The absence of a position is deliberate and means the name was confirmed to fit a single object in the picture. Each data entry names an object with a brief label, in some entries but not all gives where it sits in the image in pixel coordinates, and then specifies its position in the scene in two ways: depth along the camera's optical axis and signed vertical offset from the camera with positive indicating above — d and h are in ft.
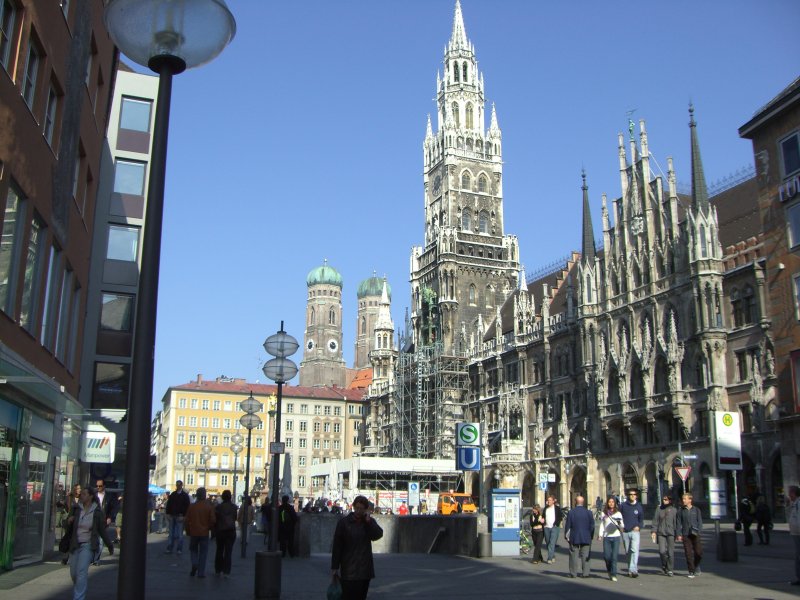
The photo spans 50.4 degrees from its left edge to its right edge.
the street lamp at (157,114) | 20.49 +9.72
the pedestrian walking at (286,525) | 75.56 -3.10
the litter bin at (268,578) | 44.83 -4.56
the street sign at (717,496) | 70.69 -0.27
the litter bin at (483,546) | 77.25 -4.88
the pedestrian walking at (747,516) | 82.89 -2.27
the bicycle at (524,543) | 82.48 -4.94
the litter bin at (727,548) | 67.26 -4.26
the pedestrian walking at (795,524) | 50.70 -1.80
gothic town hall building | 153.07 +34.29
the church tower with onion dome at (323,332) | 570.87 +107.30
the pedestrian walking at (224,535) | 58.95 -3.10
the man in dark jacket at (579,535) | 58.65 -2.94
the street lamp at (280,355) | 59.67 +9.25
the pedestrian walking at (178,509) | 73.05 -1.69
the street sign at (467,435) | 86.94 +5.61
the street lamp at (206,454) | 163.94 +6.81
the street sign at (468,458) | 86.68 +3.31
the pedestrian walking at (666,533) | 59.00 -2.78
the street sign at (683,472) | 77.97 +1.84
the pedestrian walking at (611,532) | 57.72 -2.74
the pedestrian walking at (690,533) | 57.77 -2.72
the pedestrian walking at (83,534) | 38.40 -2.10
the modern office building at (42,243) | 53.47 +18.15
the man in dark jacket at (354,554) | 31.09 -2.28
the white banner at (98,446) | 72.90 +3.58
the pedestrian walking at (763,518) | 83.09 -2.41
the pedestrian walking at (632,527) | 58.90 -2.39
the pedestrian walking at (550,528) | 71.04 -3.00
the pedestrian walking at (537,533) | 70.28 -3.37
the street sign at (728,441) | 70.69 +4.22
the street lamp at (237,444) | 117.39 +6.26
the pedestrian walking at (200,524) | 57.16 -2.34
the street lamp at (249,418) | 86.79 +7.63
